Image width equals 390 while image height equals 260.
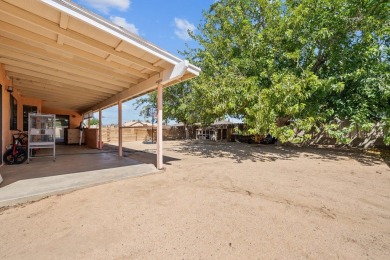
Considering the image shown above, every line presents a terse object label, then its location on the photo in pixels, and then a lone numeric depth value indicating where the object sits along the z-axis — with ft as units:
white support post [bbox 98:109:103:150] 33.76
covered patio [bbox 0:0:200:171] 9.89
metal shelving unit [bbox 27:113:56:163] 19.84
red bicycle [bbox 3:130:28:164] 17.97
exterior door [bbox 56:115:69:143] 47.02
